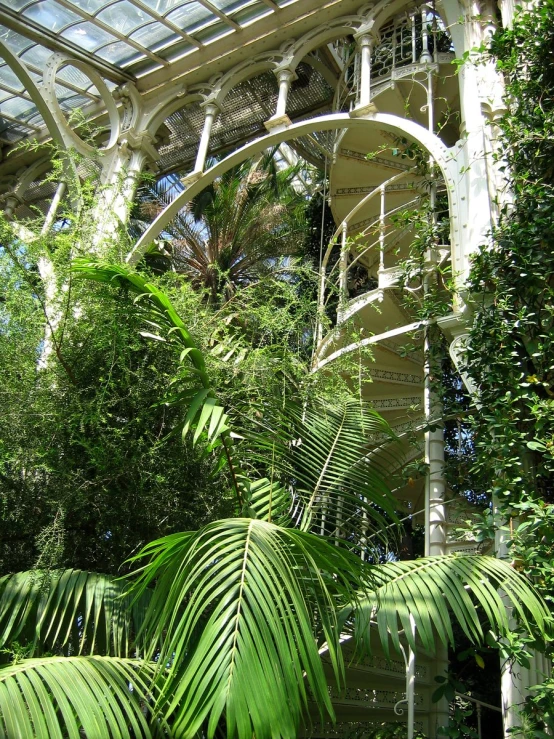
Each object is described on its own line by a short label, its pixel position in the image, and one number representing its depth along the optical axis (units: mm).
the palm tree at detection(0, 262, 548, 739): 2492
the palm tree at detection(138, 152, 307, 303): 12148
